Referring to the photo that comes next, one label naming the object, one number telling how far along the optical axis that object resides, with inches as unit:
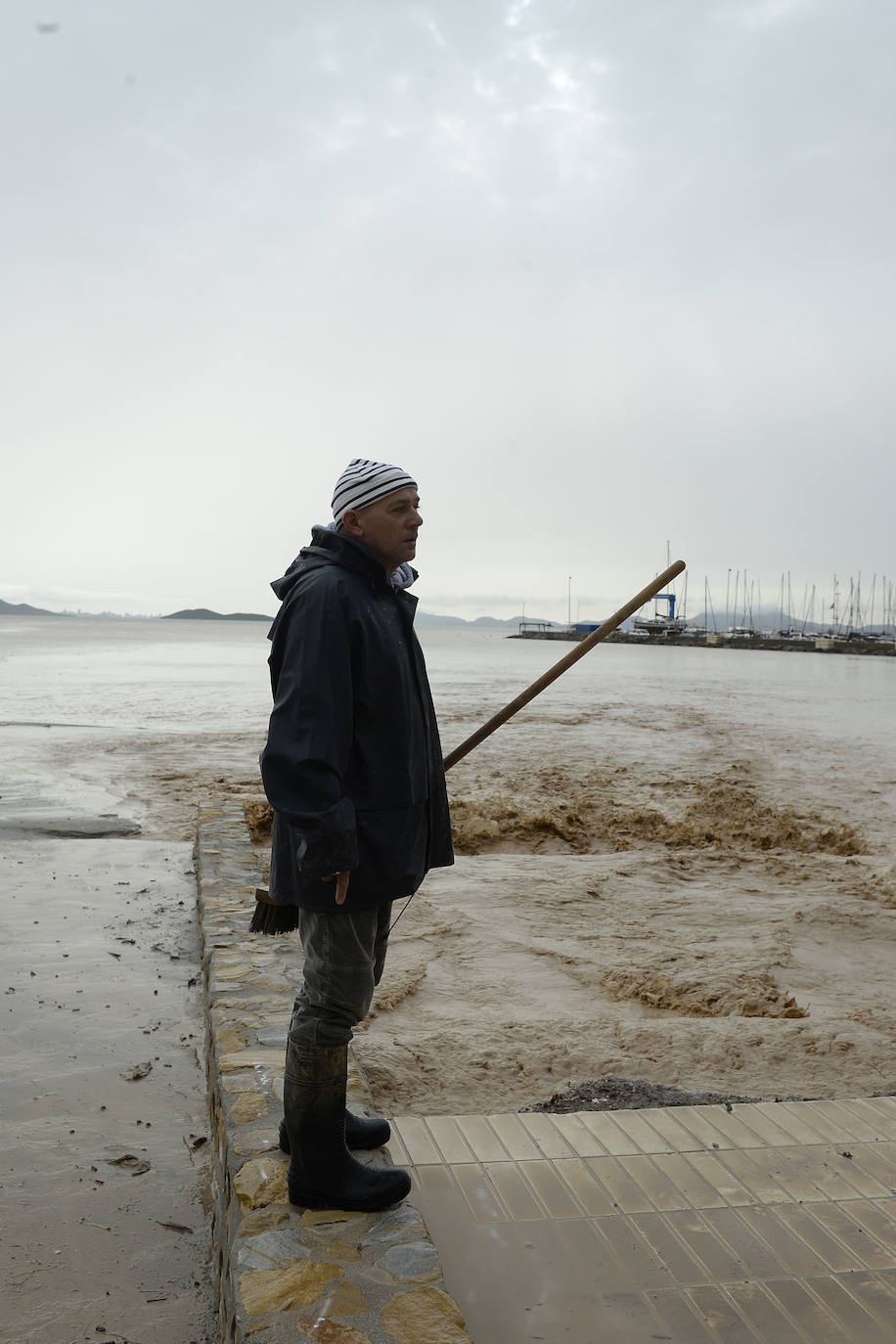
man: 91.8
